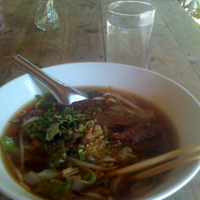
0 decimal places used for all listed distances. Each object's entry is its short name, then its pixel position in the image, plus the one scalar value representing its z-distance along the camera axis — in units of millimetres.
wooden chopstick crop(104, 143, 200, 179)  246
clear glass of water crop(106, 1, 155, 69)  410
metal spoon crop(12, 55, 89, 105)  356
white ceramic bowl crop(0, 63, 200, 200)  238
